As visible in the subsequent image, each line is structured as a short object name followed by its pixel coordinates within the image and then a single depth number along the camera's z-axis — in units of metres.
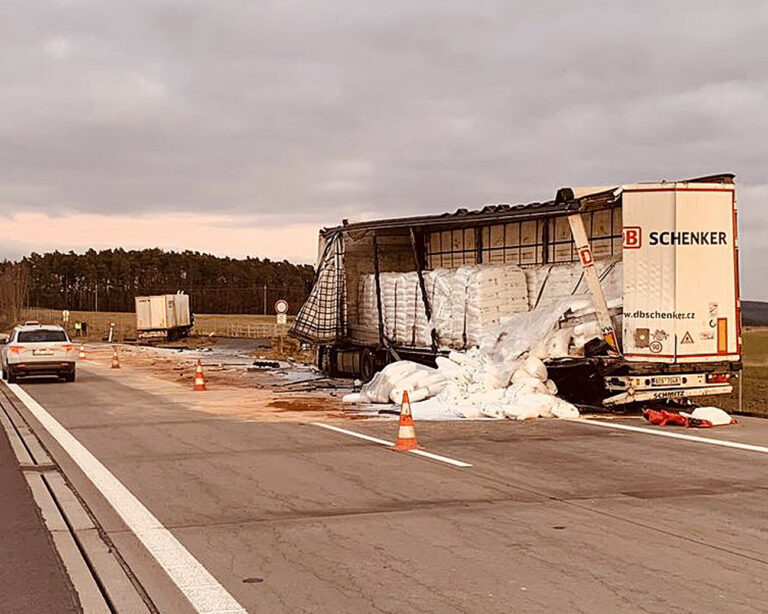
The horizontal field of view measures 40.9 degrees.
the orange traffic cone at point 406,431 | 13.73
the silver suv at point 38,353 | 27.61
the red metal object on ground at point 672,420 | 16.09
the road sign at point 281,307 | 35.72
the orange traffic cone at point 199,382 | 25.24
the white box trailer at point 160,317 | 63.84
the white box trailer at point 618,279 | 16.97
